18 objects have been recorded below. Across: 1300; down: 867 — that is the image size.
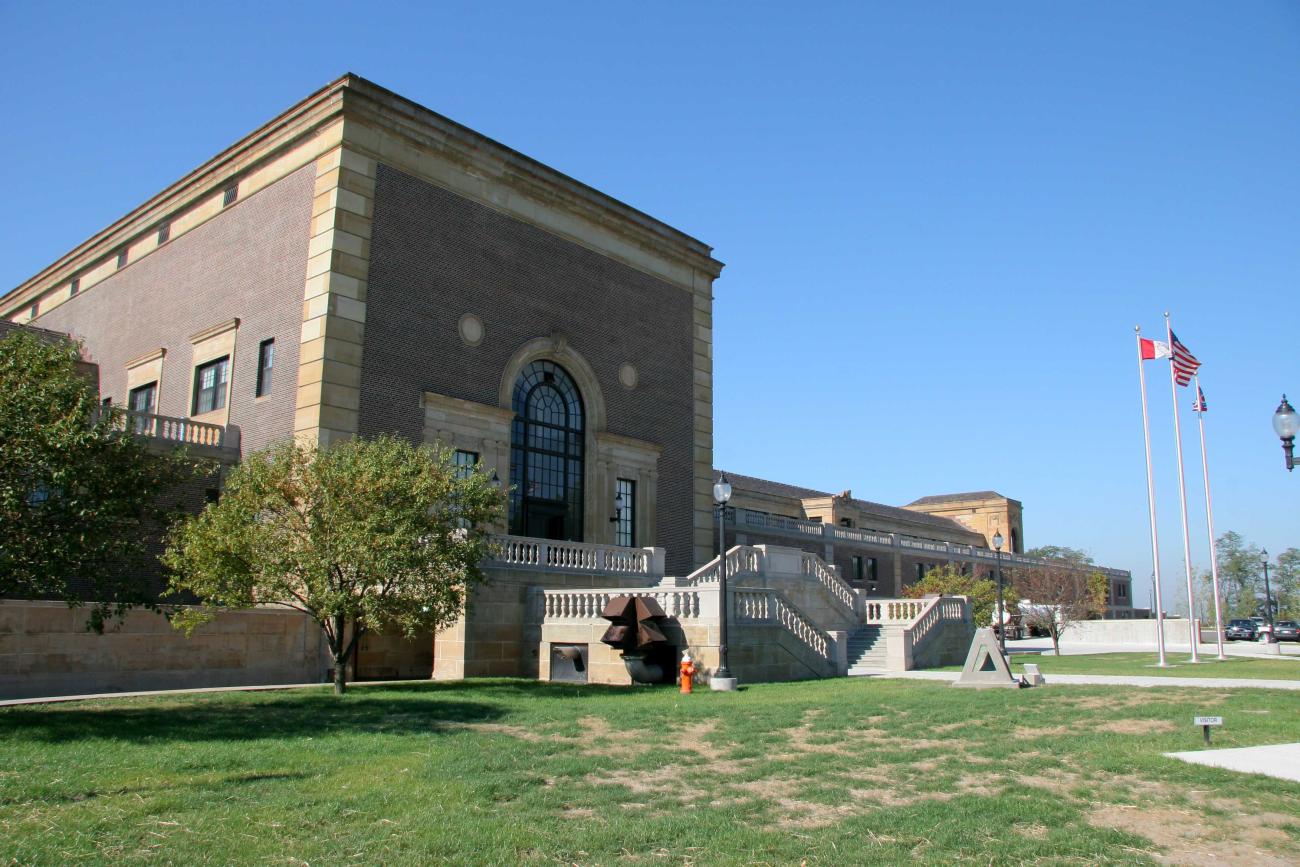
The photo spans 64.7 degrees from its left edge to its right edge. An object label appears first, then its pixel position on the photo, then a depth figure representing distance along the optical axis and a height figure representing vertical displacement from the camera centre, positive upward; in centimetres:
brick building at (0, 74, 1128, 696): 2841 +950
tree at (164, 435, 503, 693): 1838 +134
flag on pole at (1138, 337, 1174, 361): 3384 +903
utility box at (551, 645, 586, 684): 2381 -99
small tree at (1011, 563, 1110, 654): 4831 +163
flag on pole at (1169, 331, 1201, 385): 3441 +878
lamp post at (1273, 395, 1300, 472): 1559 +303
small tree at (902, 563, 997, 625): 5281 +191
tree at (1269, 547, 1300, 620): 11350 +610
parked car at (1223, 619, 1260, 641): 6359 -23
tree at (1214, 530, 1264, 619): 12475 +621
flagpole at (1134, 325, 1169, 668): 3275 +256
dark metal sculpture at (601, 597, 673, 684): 2206 -31
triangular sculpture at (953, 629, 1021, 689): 2145 -87
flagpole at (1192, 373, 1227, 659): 3608 +370
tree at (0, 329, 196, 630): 1510 +200
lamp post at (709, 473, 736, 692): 2081 -74
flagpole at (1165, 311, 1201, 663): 3425 +302
